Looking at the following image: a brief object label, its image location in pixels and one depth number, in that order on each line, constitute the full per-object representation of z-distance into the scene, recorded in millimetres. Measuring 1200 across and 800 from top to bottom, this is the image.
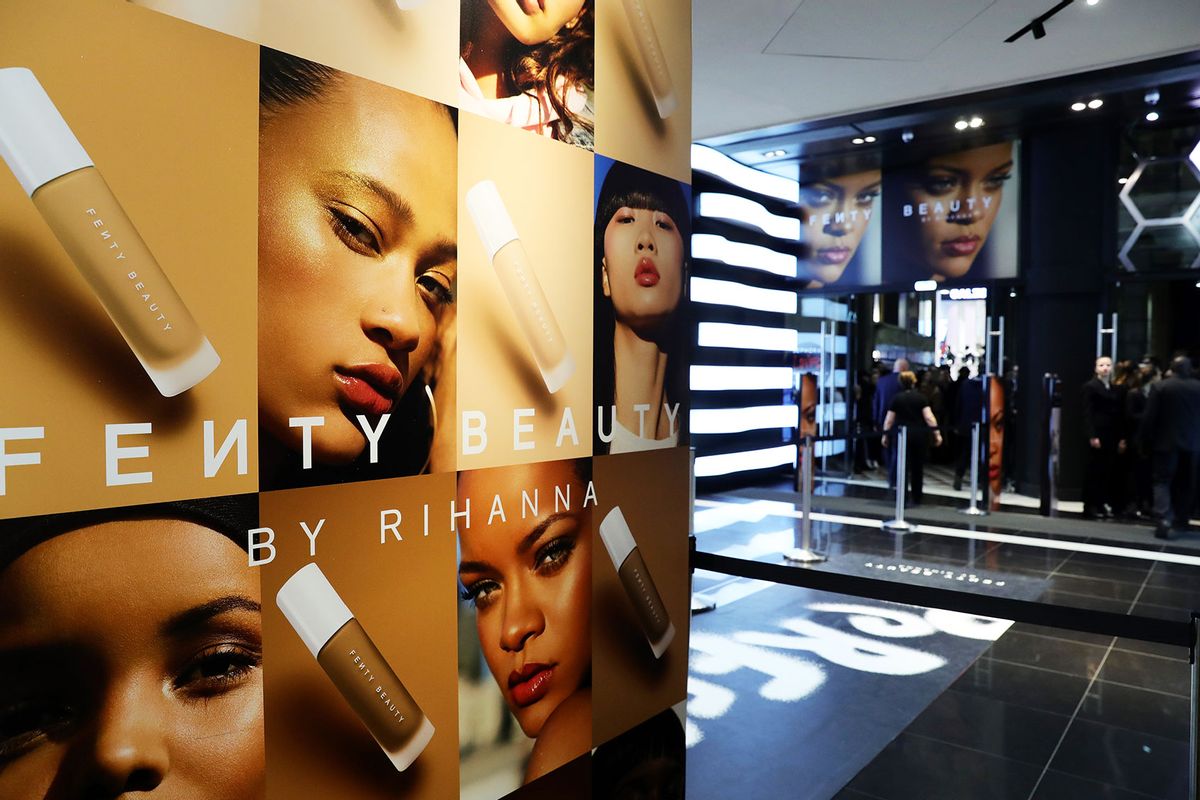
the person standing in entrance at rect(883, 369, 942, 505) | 8984
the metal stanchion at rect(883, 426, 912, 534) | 8305
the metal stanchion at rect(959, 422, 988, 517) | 9250
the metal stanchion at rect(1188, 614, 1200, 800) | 2027
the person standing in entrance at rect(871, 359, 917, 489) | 10523
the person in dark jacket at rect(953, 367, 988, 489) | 9945
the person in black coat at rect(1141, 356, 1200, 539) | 7934
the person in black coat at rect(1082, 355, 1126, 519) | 8812
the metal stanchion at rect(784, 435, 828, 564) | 6969
